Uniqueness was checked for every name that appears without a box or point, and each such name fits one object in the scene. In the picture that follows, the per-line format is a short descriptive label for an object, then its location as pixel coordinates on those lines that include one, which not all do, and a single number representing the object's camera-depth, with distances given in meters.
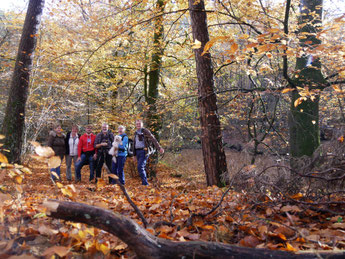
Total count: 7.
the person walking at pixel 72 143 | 8.10
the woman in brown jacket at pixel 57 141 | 7.79
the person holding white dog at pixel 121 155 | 7.10
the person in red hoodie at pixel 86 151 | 7.88
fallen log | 1.40
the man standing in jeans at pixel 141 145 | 7.22
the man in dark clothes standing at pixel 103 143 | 7.45
